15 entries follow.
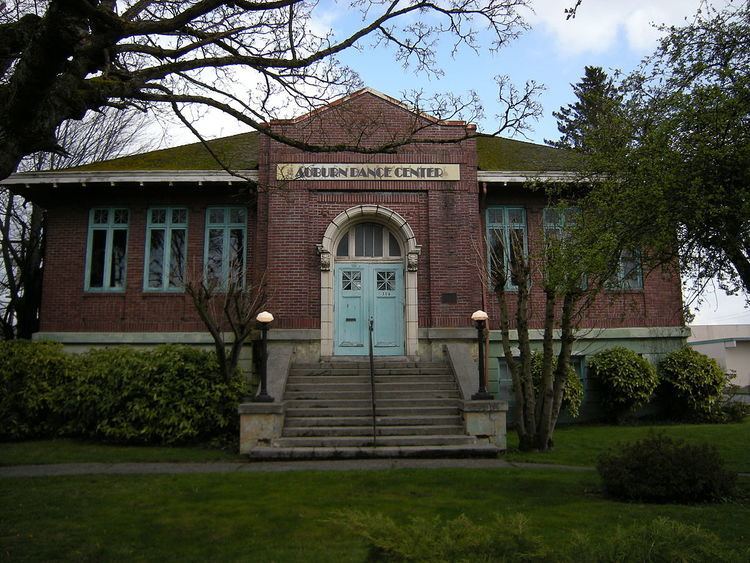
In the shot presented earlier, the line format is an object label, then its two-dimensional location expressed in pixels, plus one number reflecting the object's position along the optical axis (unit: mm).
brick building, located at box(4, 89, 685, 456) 14523
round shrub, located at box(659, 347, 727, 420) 15068
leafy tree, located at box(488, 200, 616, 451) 9969
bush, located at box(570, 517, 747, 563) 3256
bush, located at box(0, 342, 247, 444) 11938
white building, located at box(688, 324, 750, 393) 33141
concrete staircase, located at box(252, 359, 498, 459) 10789
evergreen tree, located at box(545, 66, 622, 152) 9922
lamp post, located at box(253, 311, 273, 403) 11508
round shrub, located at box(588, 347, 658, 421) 14727
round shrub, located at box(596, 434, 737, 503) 7512
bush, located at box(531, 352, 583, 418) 14398
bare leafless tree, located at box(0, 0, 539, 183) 5613
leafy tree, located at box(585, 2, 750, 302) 7246
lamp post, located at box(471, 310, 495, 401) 11673
